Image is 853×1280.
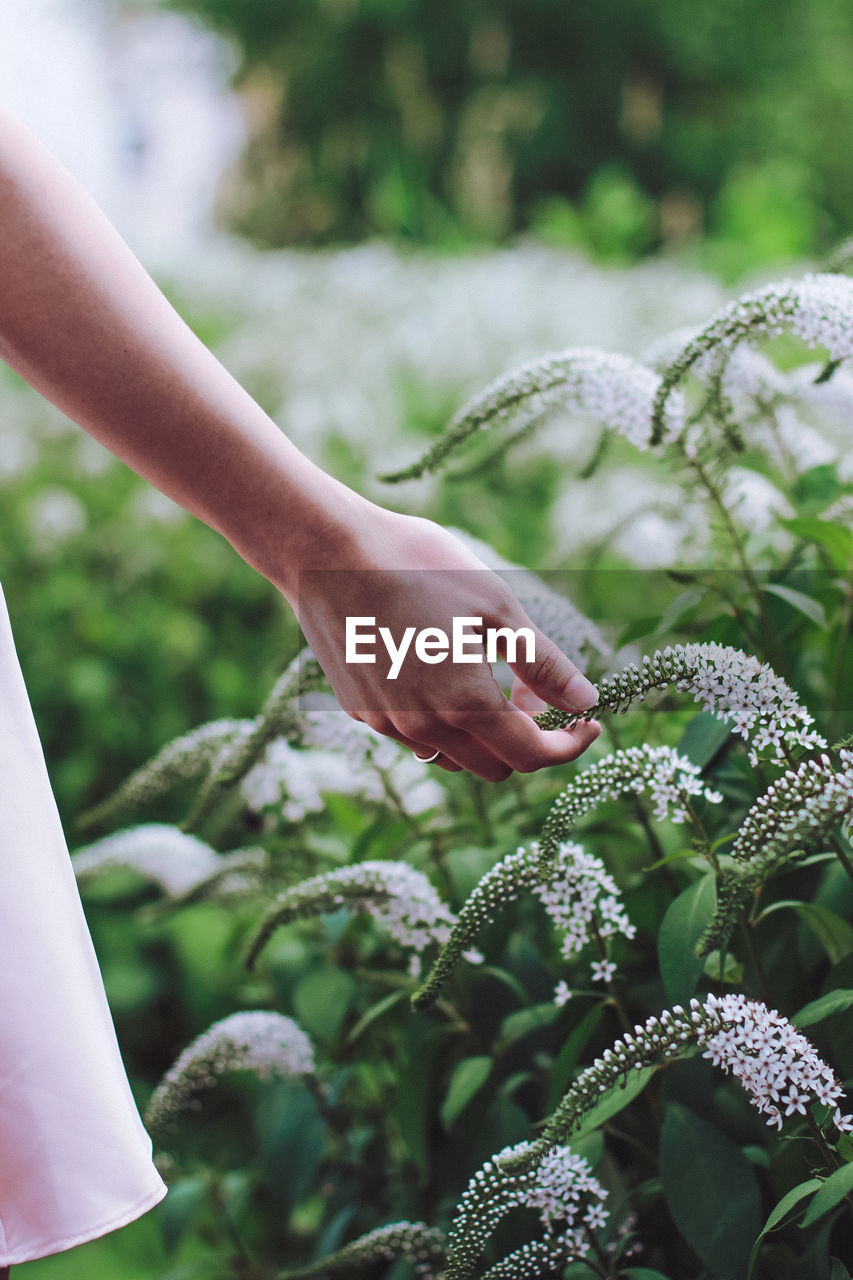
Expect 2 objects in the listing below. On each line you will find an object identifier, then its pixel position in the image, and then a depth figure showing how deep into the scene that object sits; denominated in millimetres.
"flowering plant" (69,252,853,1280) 795
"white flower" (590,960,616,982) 905
